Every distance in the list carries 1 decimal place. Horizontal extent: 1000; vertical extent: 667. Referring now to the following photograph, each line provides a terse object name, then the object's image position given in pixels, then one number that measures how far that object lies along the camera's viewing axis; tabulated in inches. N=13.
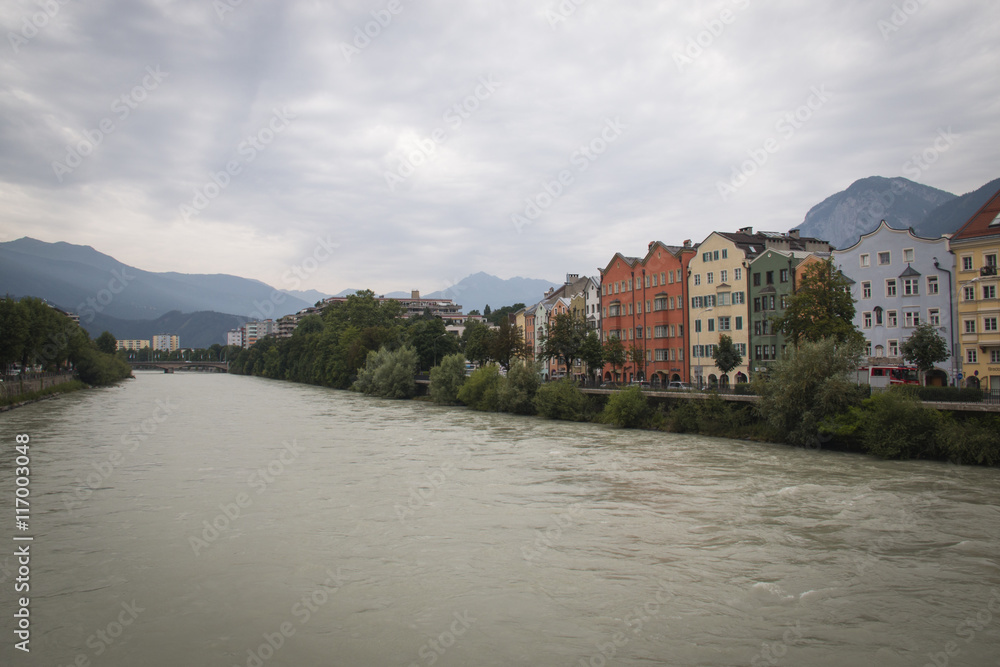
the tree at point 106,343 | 6304.1
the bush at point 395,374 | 3265.3
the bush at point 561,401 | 2018.9
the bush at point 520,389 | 2256.4
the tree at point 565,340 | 2591.0
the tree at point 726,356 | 2161.3
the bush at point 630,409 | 1792.6
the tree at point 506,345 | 2987.2
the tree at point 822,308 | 1579.7
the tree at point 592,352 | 2597.7
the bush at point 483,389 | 2401.6
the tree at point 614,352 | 2613.2
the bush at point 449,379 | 2743.6
